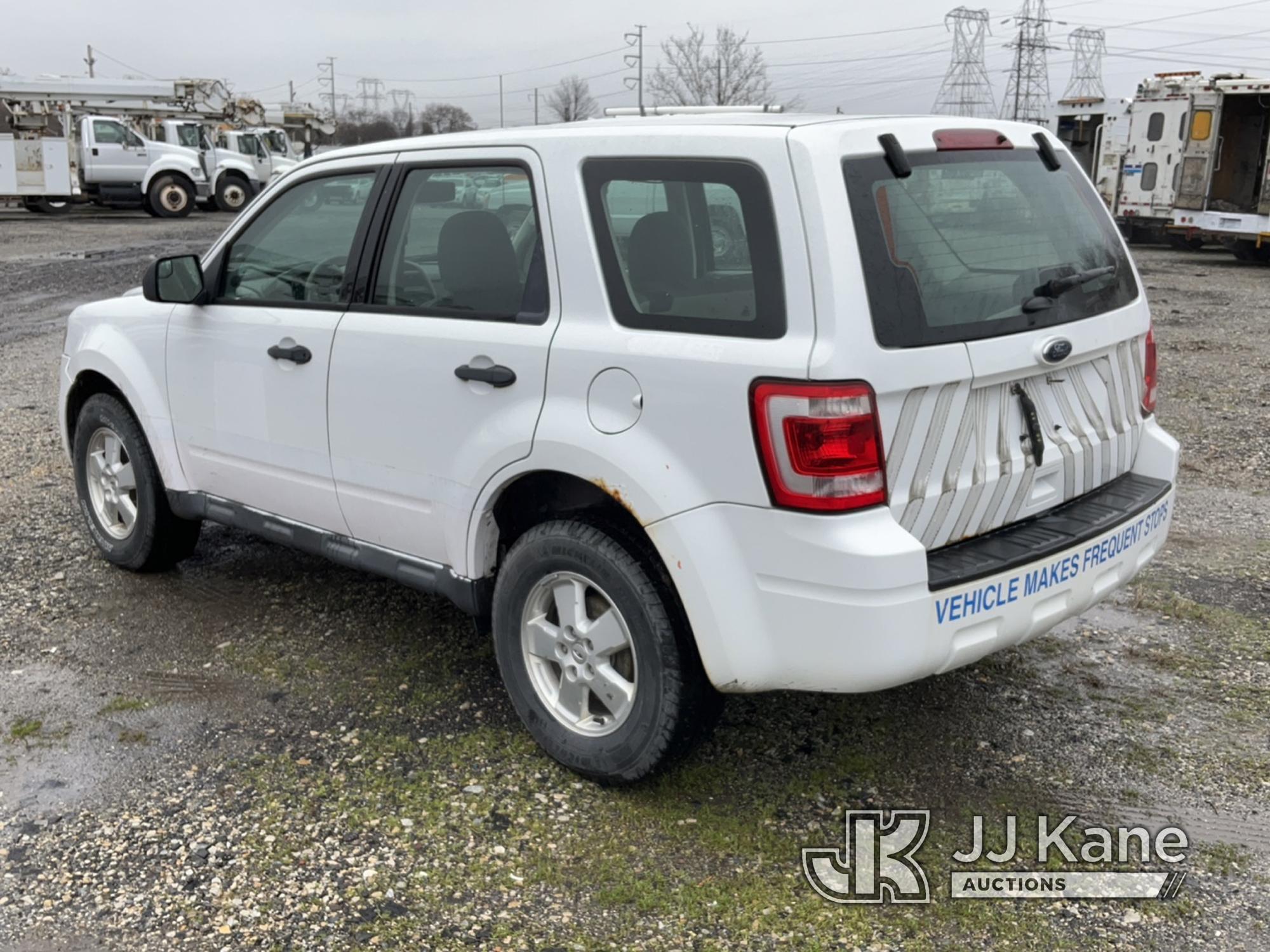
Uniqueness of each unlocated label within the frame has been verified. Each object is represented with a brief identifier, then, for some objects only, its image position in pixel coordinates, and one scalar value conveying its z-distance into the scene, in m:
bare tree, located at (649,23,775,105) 65.81
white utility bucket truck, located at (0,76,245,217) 28.83
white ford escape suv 2.85
